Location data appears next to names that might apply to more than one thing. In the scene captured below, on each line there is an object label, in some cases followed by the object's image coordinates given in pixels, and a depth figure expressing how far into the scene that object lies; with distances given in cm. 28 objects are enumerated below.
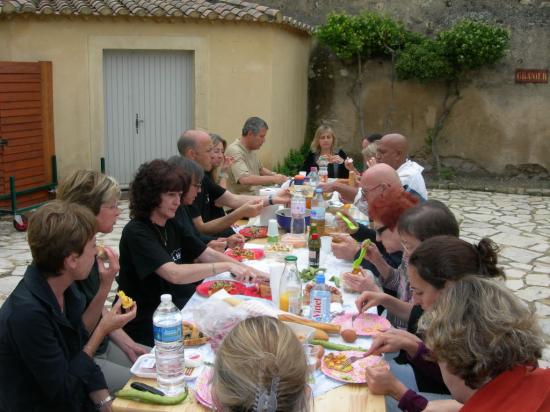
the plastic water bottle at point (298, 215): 509
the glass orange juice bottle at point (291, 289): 335
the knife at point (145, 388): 259
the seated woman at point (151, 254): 362
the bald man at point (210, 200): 526
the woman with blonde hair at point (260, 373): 173
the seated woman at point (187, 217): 436
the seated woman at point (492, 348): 205
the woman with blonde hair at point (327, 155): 812
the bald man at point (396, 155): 579
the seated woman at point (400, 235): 330
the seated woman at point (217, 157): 573
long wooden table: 252
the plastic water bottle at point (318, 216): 508
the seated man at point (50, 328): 259
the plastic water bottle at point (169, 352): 267
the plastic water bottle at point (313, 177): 690
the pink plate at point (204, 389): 252
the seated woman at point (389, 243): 375
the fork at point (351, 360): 286
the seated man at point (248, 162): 690
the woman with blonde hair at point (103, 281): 331
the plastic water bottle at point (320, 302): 329
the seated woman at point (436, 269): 266
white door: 1095
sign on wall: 1270
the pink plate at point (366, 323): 322
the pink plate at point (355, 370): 274
